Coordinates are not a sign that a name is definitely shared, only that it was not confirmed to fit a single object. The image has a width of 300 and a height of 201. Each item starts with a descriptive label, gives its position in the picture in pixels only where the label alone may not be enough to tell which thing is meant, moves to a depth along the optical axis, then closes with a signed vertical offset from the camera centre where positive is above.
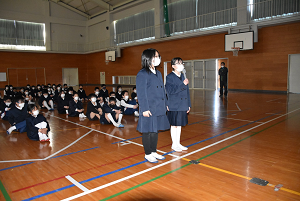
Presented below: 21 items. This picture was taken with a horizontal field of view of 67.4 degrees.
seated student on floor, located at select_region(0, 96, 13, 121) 8.43 -0.78
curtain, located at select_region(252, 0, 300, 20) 13.45 +4.65
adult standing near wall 13.77 +0.40
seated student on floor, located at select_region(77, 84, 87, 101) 14.13 -0.58
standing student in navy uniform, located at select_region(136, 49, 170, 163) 3.60 -0.21
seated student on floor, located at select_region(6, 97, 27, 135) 6.63 -0.83
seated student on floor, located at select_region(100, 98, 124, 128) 7.00 -0.95
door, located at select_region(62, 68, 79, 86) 28.67 +1.17
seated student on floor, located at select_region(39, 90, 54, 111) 11.02 -0.79
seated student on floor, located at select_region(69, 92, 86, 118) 8.95 -0.84
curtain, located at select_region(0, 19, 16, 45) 23.50 +5.69
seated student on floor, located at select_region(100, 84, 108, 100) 12.60 -0.44
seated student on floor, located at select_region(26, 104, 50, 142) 5.55 -1.03
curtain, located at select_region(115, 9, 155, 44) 22.31 +6.06
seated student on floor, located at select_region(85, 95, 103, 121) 7.93 -0.93
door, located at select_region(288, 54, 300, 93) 13.87 +0.53
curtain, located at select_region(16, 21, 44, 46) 24.55 +5.82
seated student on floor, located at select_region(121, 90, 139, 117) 8.62 -0.81
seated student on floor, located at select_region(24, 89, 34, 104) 11.42 -0.67
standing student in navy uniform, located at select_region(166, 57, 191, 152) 4.16 -0.24
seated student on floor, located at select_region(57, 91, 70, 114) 9.82 -0.82
